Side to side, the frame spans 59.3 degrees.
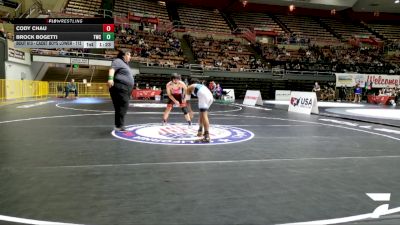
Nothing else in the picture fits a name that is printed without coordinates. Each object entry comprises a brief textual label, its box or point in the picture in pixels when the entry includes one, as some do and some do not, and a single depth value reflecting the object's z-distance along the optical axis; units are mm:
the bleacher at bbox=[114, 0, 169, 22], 37431
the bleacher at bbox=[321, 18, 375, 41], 44719
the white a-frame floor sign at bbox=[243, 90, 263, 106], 19016
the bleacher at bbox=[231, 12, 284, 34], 42812
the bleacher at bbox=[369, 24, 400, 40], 45531
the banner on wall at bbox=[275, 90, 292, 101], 28206
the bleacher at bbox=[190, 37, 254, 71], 33328
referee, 7320
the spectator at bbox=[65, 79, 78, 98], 24531
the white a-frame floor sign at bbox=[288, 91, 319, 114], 13477
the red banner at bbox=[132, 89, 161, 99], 24234
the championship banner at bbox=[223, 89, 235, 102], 23781
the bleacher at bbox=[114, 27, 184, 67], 30484
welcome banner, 31141
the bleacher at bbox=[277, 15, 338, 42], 43088
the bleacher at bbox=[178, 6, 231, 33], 39875
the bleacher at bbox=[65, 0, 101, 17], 31744
